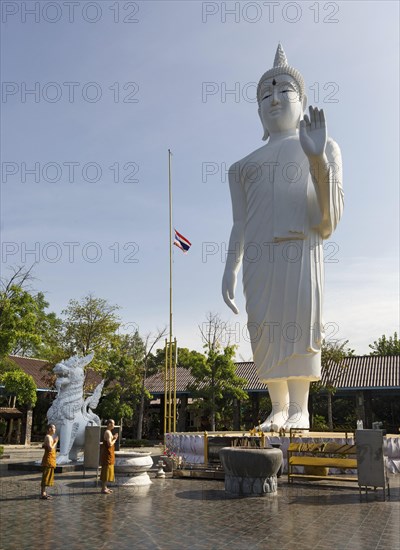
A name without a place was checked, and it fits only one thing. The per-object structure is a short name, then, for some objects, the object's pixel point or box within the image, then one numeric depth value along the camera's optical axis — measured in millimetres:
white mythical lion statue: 11523
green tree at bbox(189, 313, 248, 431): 21734
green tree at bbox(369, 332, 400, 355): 34078
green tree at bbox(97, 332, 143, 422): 22391
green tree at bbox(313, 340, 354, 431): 21922
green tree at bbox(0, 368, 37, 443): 15625
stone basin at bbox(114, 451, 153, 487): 9172
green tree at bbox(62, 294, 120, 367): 23281
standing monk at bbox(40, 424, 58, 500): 7707
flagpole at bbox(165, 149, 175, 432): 17034
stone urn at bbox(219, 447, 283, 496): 7883
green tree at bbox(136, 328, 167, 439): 23250
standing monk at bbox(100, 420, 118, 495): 8352
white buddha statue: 12148
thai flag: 18812
